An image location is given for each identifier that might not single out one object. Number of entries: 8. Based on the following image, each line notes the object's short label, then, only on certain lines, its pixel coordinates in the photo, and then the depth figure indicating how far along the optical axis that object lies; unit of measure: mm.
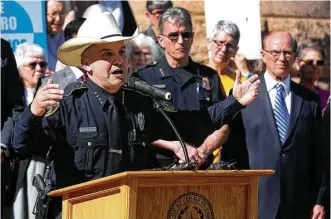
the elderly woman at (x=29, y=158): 10261
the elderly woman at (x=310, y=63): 12556
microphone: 7570
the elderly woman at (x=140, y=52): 12261
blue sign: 11976
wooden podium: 6710
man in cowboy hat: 7881
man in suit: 10704
